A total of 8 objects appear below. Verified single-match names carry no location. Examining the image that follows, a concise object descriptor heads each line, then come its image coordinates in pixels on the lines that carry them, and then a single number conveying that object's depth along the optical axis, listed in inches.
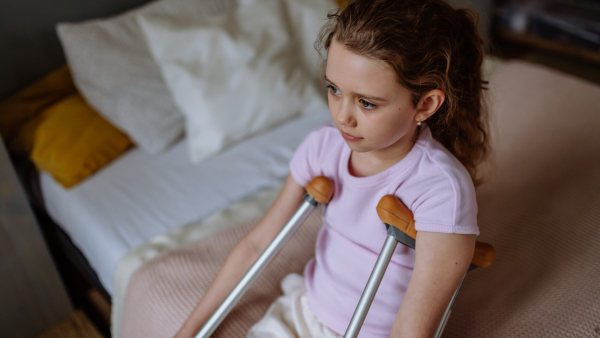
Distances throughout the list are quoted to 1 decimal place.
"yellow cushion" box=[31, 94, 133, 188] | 60.1
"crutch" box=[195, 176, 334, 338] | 37.1
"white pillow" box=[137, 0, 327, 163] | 62.1
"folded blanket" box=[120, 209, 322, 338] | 41.7
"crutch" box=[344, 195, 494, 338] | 30.6
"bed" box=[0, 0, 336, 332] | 56.6
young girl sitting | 28.8
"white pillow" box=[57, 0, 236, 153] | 62.2
